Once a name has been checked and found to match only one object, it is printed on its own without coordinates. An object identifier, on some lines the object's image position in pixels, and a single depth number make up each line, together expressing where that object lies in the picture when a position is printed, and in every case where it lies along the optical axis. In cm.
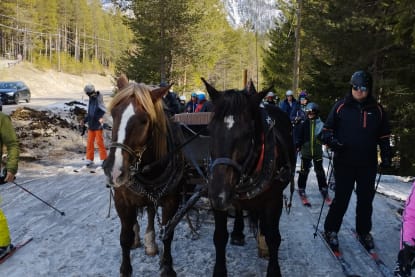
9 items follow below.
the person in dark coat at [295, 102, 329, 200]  720
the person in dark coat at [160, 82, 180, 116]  706
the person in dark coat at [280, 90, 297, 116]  1095
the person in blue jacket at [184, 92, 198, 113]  1123
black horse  277
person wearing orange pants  963
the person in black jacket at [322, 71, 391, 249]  423
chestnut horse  309
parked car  2444
